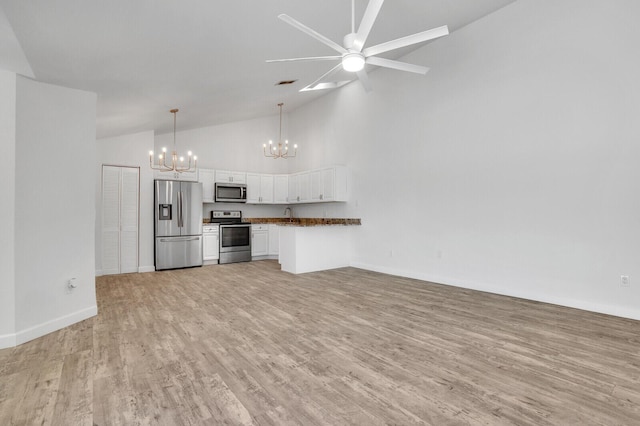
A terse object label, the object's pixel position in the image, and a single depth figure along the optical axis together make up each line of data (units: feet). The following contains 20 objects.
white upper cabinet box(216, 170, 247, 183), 24.99
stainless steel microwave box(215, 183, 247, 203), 24.64
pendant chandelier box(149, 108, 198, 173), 21.25
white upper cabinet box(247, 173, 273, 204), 26.63
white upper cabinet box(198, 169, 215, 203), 24.12
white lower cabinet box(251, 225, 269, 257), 25.81
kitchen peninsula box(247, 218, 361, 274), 20.01
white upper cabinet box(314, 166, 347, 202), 22.80
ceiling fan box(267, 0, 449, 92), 8.74
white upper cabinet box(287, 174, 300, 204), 26.84
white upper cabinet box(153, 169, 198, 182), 22.07
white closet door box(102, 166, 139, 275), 19.88
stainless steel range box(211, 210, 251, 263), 24.32
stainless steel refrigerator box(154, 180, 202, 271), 21.31
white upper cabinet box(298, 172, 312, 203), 25.61
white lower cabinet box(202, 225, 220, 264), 23.45
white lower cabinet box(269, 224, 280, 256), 26.73
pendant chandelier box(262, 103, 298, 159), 28.71
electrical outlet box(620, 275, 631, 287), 11.34
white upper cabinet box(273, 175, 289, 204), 27.86
